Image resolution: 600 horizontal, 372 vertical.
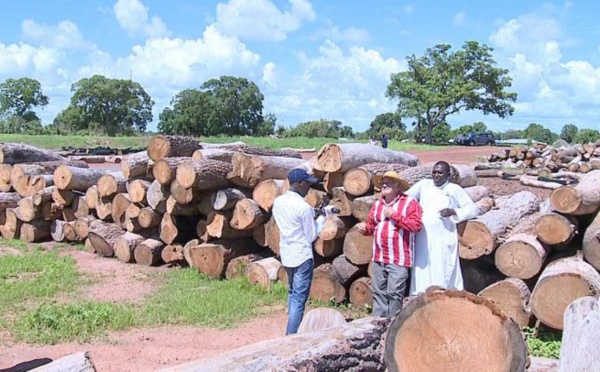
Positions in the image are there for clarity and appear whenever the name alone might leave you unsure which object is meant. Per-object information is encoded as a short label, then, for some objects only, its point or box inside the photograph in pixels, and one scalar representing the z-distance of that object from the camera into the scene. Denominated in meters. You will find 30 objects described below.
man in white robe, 5.75
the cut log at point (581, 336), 3.30
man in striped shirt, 5.70
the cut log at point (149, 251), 10.17
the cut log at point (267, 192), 8.55
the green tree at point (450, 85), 49.41
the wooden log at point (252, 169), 8.99
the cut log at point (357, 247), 7.48
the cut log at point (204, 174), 8.84
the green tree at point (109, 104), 63.06
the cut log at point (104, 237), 10.85
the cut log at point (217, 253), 9.14
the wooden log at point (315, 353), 3.90
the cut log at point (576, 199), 6.47
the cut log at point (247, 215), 8.66
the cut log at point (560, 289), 5.99
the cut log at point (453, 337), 3.84
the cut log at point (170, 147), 9.86
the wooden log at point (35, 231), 12.34
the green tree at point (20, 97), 69.19
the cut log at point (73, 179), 11.82
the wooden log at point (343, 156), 8.11
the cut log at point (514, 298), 6.52
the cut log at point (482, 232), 6.73
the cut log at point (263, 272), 8.53
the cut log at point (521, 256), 6.55
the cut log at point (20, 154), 13.39
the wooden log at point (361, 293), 7.66
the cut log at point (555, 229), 6.52
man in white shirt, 5.90
